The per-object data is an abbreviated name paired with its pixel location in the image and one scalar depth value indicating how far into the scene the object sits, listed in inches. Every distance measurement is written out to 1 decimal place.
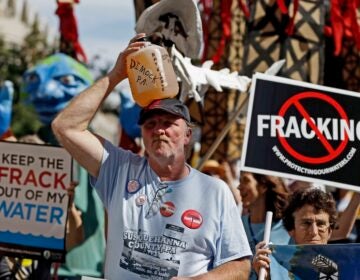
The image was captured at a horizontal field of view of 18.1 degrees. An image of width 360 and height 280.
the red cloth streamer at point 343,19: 418.2
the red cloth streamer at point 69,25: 408.2
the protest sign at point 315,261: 186.5
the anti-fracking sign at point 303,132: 209.2
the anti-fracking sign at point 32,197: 251.3
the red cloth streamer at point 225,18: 421.7
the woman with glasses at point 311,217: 210.2
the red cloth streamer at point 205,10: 463.8
